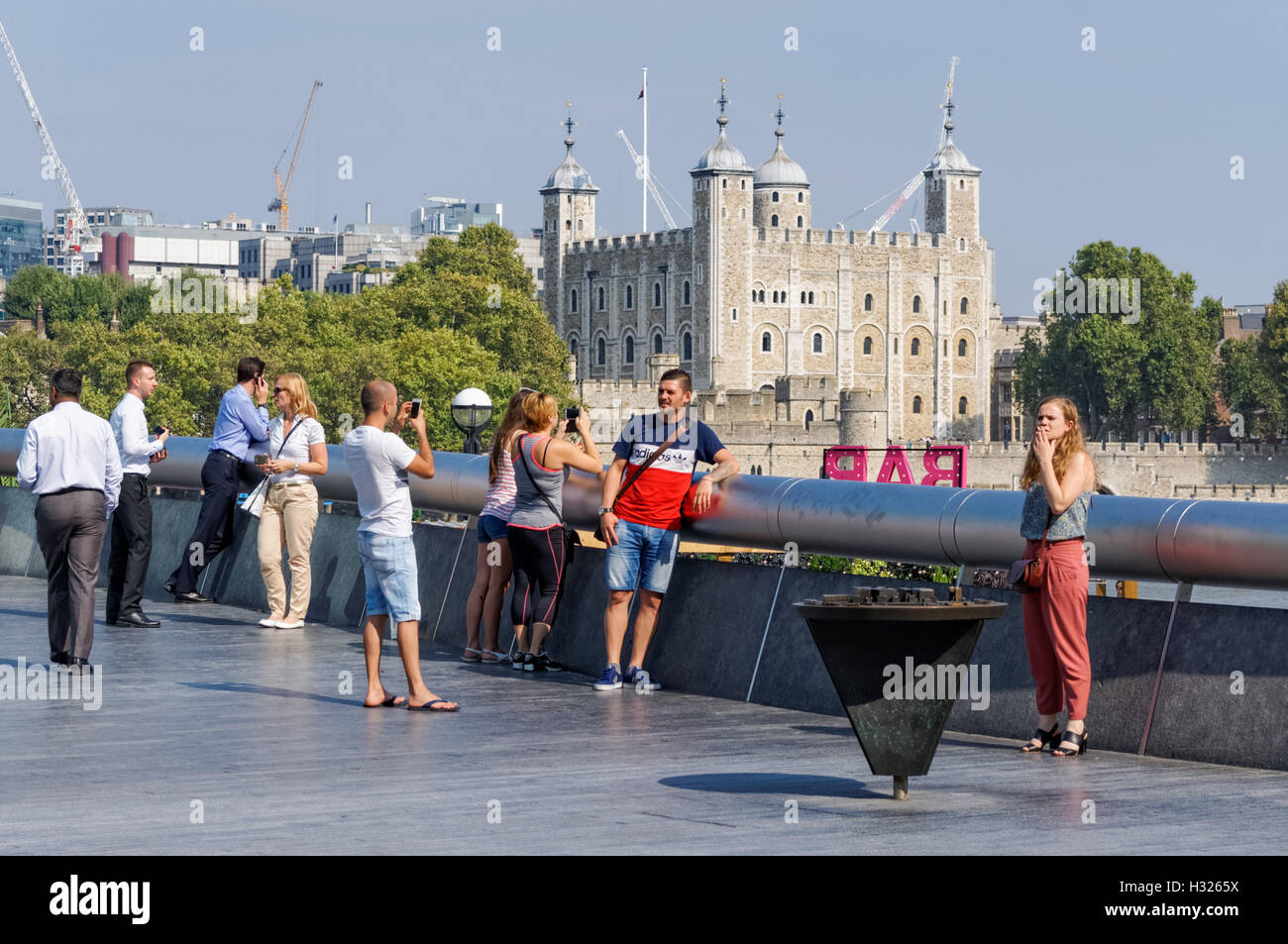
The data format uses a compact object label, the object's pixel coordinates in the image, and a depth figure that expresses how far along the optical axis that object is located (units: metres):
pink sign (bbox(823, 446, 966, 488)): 50.23
